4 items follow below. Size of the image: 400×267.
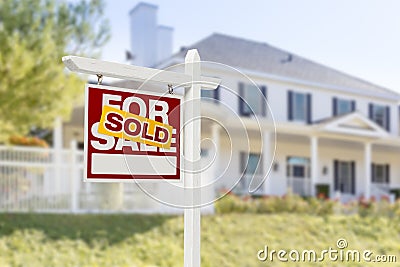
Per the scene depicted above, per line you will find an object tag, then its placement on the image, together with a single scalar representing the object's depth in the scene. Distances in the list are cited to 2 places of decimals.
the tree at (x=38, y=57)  7.52
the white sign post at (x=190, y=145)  2.56
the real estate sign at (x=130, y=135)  2.34
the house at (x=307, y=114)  16.03
